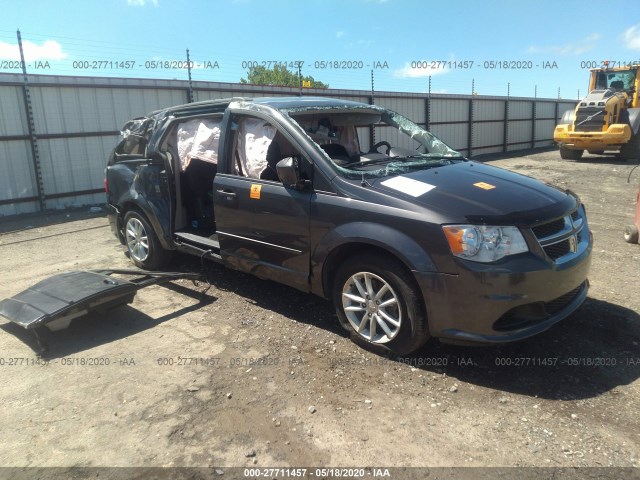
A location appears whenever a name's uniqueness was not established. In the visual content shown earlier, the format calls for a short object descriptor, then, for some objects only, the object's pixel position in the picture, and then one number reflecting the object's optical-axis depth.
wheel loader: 15.99
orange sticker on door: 3.95
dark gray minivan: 2.93
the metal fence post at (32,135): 9.33
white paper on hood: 3.24
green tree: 54.81
